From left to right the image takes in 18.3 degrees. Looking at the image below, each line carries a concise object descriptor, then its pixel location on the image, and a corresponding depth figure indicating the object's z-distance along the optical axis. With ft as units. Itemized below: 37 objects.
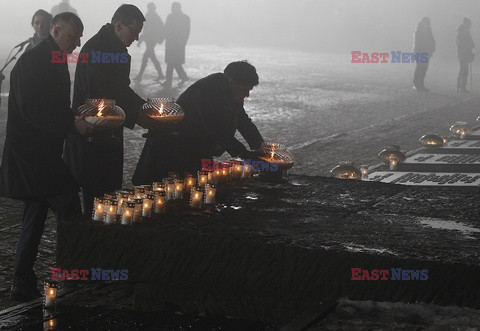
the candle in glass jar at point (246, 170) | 35.81
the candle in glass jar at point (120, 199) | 27.56
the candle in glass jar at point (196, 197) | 29.75
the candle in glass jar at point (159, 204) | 28.58
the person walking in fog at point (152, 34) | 126.15
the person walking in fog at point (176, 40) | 121.47
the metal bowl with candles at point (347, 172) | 48.74
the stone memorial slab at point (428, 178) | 50.53
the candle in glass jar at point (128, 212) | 26.71
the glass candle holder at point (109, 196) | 27.31
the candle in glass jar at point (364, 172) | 51.25
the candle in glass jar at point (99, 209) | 26.99
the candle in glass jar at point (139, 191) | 28.93
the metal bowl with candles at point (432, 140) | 66.05
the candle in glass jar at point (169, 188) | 30.57
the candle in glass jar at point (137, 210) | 27.05
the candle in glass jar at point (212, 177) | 33.28
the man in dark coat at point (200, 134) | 37.17
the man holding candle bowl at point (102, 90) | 33.69
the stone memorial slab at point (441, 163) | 56.53
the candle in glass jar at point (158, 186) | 29.83
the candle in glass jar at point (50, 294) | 26.92
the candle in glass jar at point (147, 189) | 29.09
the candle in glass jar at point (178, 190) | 31.03
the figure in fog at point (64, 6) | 118.07
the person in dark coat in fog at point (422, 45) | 130.06
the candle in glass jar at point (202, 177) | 32.45
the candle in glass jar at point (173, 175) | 31.58
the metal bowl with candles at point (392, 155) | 56.95
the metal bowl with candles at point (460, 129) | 73.41
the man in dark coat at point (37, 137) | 29.65
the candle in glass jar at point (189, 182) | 31.93
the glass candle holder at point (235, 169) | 35.60
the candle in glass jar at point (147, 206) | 27.61
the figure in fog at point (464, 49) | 133.04
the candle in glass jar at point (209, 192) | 30.30
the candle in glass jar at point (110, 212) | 26.75
